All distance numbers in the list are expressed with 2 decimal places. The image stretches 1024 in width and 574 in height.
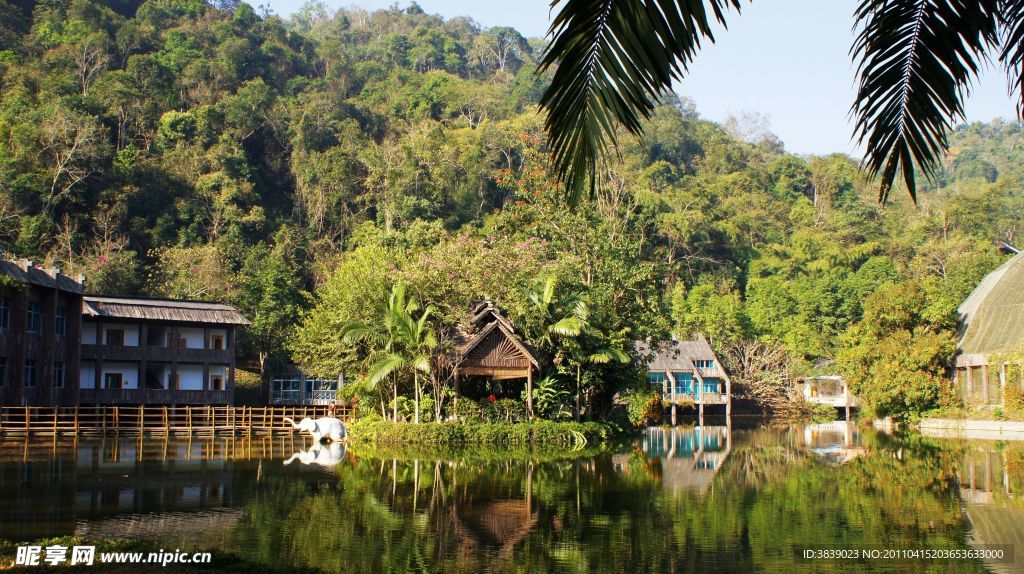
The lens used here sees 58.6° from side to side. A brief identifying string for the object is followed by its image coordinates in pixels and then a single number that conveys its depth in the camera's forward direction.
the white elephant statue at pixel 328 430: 31.97
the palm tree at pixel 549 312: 32.09
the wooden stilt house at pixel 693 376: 53.78
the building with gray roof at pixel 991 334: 37.19
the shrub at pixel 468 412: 31.47
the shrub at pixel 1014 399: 35.03
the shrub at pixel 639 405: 36.50
